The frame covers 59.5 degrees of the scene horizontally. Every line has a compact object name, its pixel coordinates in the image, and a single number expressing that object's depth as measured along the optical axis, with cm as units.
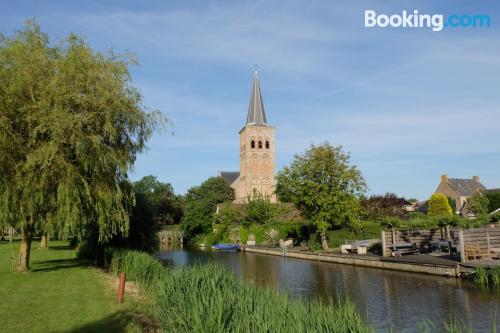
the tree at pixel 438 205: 4991
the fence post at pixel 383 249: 2493
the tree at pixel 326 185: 3130
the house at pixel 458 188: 6662
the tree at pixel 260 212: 5238
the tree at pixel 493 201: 5247
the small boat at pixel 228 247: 4553
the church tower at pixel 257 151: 7899
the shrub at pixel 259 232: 4788
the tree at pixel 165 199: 8708
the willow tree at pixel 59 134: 1462
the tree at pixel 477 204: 4381
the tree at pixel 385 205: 4331
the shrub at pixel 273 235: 4491
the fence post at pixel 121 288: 1137
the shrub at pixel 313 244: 3422
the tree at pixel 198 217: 5959
